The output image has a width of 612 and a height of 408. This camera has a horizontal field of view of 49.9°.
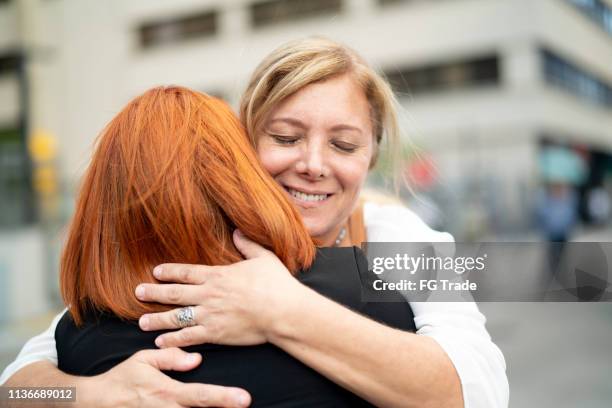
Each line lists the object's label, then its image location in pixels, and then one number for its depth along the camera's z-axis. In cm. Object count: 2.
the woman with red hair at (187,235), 137
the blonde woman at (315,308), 135
